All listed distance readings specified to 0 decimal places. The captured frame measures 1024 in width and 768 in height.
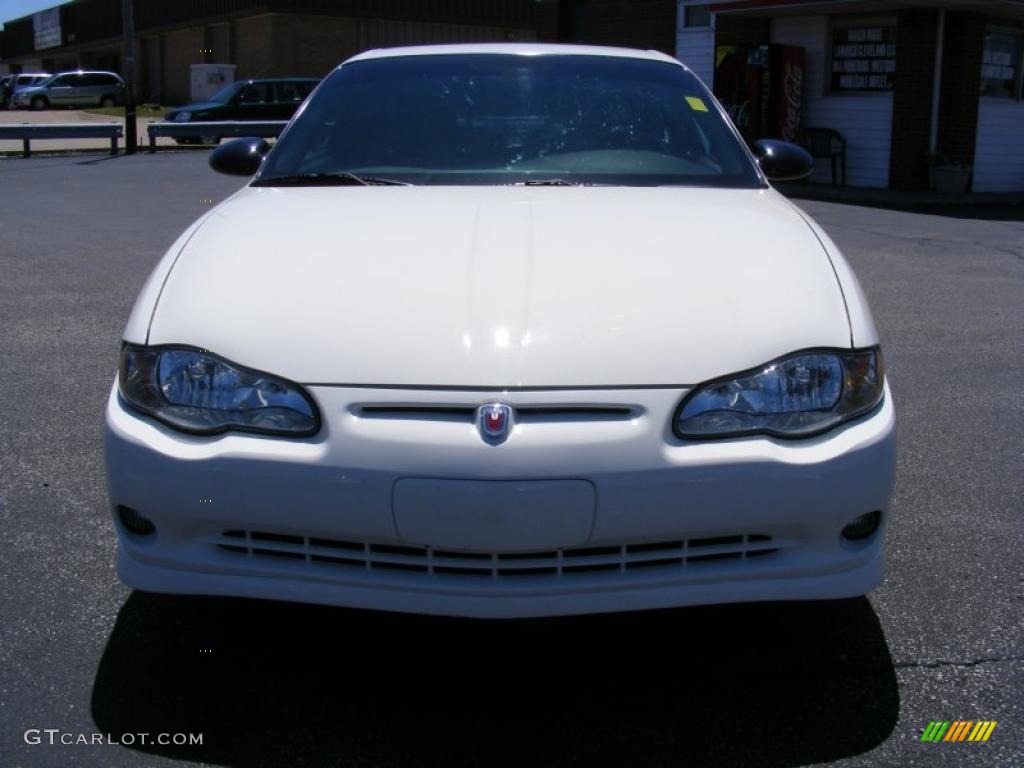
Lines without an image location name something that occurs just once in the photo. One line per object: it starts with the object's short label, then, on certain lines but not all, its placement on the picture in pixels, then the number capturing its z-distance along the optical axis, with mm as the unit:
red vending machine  18141
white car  2514
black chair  18297
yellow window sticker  4242
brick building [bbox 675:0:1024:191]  17062
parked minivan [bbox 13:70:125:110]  43719
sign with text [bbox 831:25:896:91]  17594
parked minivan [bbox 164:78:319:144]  26172
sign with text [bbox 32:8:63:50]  63000
